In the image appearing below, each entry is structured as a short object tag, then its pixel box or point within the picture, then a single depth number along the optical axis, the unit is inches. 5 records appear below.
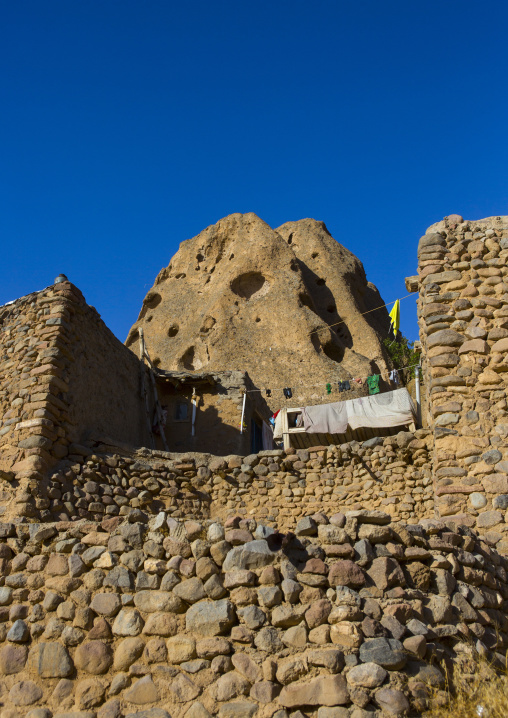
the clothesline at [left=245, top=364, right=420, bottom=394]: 1082.1
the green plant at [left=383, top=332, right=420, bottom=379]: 1349.7
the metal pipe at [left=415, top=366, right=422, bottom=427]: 600.8
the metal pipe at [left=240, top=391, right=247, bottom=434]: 566.2
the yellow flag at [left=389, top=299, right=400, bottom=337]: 743.1
